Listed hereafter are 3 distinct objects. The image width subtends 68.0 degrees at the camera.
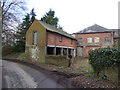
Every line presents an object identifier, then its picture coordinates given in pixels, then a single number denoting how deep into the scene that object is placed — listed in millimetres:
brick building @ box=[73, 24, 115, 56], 23543
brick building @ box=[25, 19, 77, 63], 14355
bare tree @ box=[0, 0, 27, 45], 17207
